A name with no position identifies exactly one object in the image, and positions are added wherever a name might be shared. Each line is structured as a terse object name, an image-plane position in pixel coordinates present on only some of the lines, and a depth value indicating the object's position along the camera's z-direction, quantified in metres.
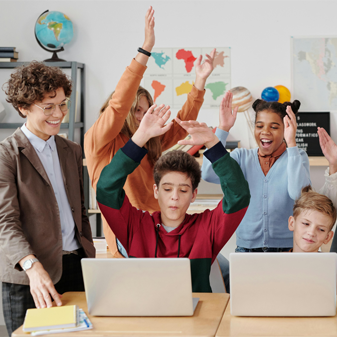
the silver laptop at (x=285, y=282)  2.70
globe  5.62
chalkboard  5.54
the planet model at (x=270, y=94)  5.28
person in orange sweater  3.35
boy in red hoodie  3.08
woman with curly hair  2.95
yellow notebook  2.72
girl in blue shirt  3.45
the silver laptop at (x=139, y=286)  2.74
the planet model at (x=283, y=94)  5.39
